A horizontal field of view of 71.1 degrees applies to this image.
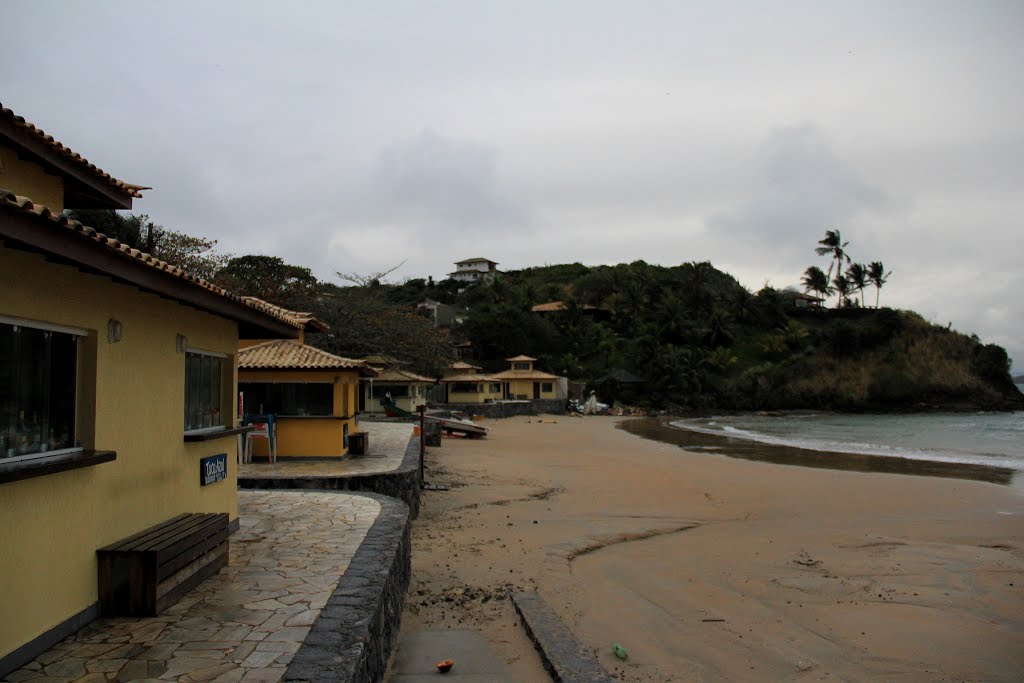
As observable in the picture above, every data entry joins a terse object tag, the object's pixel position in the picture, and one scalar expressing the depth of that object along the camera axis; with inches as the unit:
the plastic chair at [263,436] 577.6
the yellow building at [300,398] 587.2
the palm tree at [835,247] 3523.6
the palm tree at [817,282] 3518.7
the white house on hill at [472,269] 5246.1
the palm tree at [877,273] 3447.3
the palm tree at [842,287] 3496.6
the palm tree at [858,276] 3464.6
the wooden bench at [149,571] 202.8
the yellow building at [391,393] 1407.5
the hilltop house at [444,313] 3074.8
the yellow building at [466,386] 1967.2
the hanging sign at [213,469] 284.4
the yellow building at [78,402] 162.7
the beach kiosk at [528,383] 2206.0
